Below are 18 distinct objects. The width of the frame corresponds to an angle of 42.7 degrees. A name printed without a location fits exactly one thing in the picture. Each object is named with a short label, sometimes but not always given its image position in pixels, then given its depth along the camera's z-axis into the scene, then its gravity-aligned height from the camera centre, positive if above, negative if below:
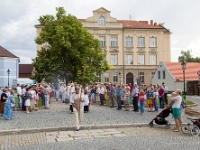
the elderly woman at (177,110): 10.42 -1.16
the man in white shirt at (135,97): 16.61 -1.00
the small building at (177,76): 36.59 +0.90
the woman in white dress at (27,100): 16.12 -1.13
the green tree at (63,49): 31.83 +4.19
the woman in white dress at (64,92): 22.84 -0.92
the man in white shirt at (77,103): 10.45 -0.89
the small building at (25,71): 73.44 +3.22
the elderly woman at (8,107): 13.40 -1.34
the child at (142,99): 15.41 -1.05
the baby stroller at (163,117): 10.91 -1.52
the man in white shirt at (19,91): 17.54 -0.61
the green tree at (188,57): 81.40 +8.23
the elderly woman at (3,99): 13.97 -0.91
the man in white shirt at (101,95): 20.60 -1.06
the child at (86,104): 15.83 -1.40
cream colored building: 55.19 +8.02
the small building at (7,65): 54.35 +3.72
